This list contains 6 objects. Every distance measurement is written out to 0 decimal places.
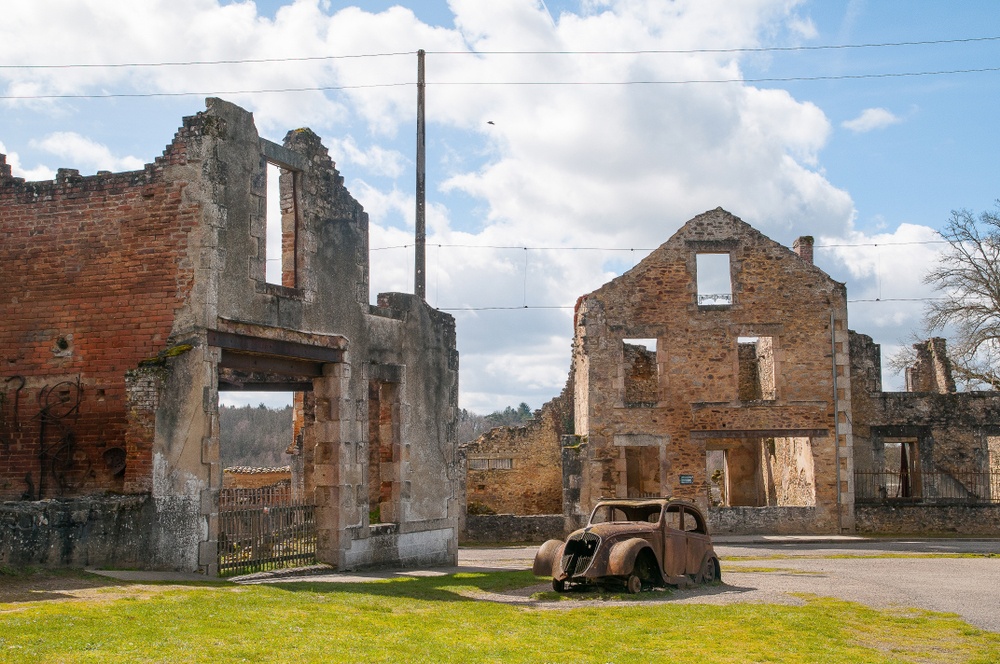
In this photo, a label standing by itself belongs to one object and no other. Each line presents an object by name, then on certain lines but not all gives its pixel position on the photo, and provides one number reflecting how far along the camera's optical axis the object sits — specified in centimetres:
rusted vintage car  1356
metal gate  1499
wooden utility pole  2556
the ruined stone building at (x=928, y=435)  3133
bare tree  3506
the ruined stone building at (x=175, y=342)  1404
